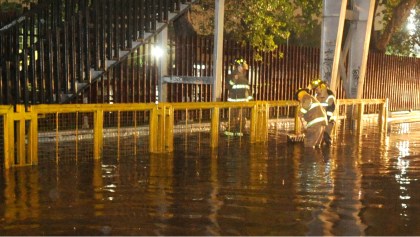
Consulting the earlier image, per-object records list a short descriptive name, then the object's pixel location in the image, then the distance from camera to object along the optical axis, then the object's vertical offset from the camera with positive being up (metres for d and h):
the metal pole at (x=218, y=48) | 17.16 +0.90
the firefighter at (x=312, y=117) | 14.10 -0.71
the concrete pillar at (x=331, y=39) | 18.83 +1.31
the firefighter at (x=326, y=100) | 14.91 -0.36
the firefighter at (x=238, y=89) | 16.58 -0.16
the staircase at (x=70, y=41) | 15.11 +0.97
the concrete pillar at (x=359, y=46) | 20.31 +1.21
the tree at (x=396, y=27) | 27.95 +2.88
